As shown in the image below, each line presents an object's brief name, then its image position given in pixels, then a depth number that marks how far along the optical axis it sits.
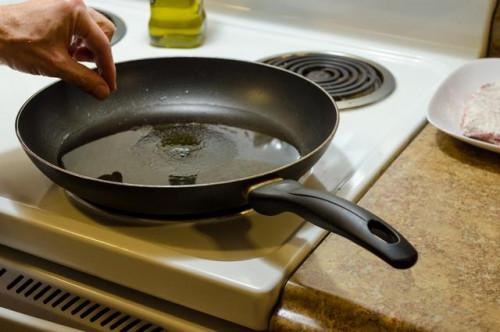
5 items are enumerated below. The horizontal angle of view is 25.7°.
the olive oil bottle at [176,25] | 1.46
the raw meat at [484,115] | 1.16
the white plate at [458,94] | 1.19
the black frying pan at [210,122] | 0.95
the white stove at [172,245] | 1.00
